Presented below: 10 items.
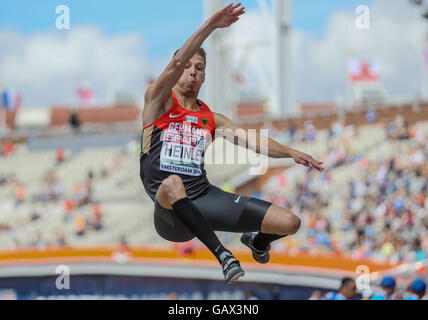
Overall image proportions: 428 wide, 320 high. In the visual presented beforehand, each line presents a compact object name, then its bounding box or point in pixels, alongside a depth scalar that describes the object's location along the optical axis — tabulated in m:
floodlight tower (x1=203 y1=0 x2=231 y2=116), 24.61
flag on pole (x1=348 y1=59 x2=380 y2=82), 37.67
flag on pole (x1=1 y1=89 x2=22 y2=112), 33.22
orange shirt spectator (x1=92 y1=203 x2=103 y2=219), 20.82
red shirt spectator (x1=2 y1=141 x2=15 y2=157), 30.14
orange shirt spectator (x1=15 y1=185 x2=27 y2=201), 24.80
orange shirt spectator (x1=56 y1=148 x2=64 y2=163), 28.45
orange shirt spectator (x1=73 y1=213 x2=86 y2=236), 20.73
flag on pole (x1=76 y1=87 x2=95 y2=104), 41.44
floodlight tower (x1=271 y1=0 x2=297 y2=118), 29.67
